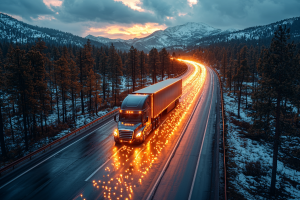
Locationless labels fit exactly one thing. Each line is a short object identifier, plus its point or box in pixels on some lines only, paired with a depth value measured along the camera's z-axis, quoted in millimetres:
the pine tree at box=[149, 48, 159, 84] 57556
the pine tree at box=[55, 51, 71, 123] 32188
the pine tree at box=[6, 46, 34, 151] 21734
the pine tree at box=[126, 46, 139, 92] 45753
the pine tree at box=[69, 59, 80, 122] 35125
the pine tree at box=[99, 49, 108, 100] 50947
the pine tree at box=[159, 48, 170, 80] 66125
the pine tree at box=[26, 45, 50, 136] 25327
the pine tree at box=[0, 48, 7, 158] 20550
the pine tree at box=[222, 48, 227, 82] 76888
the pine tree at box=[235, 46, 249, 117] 39062
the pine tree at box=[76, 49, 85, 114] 36356
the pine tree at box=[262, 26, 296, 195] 13578
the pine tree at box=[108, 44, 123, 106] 46962
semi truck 16641
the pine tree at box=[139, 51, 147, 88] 53319
